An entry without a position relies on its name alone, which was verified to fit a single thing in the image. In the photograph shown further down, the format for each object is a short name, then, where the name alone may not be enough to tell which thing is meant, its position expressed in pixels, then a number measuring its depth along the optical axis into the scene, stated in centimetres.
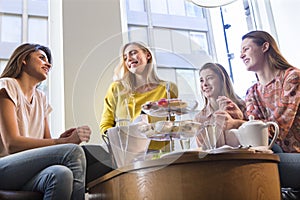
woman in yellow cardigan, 109
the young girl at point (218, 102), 113
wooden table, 85
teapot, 114
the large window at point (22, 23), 205
